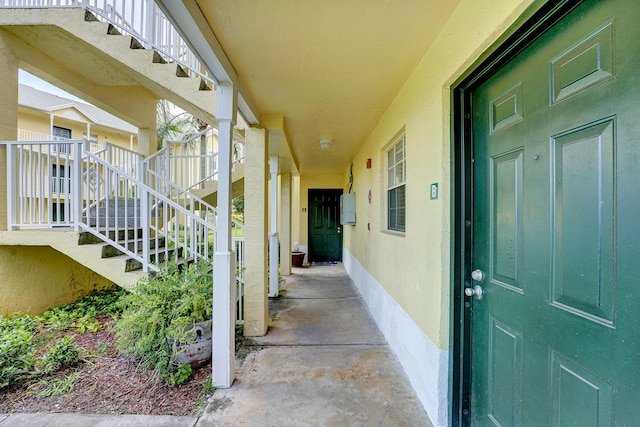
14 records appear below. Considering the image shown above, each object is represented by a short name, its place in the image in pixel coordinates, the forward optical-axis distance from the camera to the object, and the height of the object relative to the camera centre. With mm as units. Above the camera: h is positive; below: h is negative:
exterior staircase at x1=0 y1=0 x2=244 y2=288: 2920 +1198
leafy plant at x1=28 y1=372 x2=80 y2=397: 2115 -1373
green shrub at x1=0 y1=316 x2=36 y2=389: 2186 -1201
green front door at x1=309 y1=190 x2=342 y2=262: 8016 -235
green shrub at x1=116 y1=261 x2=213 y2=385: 2324 -929
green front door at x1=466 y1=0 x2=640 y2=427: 849 -45
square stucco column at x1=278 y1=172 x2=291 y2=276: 6223 -139
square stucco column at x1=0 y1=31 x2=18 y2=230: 3293 +1367
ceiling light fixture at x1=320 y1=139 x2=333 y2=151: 4121 +1098
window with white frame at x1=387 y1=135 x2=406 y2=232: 2896 +332
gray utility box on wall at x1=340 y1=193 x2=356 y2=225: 5477 +122
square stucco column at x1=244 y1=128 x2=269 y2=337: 3117 -198
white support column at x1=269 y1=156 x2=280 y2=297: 4504 -565
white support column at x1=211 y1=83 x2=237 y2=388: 2215 -404
